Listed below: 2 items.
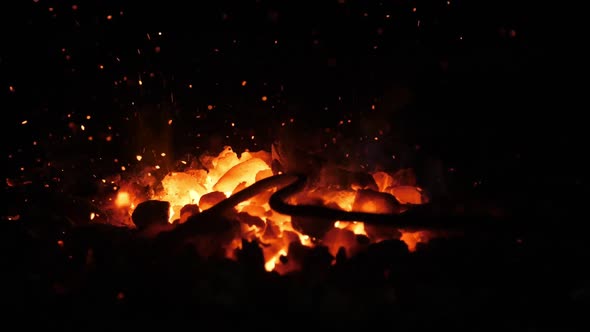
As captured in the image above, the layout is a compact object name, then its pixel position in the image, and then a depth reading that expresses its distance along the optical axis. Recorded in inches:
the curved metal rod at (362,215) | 31.6
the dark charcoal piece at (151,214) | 35.0
